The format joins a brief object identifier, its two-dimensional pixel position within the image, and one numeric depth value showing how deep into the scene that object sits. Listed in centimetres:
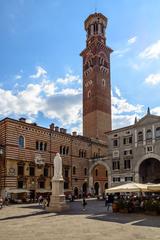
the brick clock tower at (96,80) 6312
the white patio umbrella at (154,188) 2135
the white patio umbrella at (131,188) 2200
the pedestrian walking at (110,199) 2538
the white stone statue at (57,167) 2505
